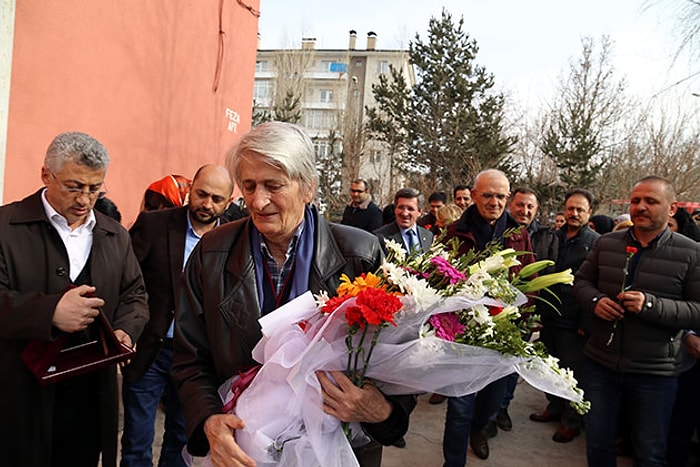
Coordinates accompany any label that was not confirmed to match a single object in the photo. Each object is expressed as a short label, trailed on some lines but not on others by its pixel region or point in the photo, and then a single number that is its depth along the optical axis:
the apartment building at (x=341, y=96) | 23.23
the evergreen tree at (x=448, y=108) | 22.86
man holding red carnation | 2.97
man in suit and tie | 5.08
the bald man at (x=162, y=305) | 2.92
